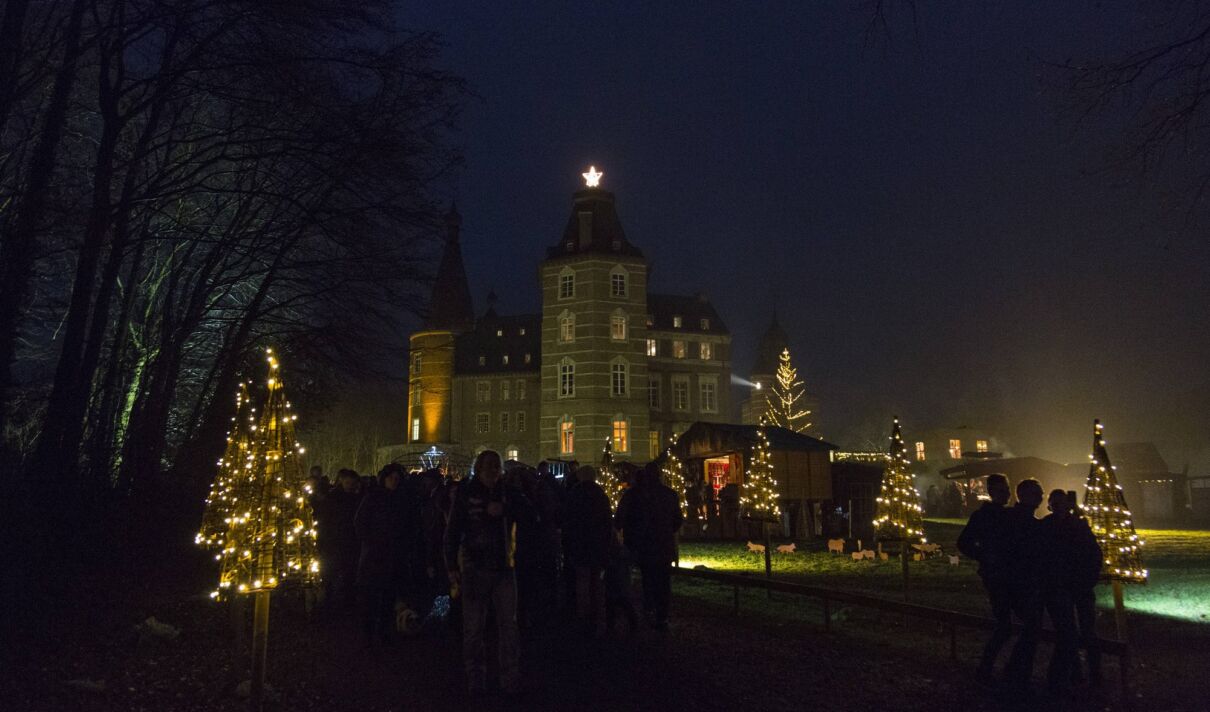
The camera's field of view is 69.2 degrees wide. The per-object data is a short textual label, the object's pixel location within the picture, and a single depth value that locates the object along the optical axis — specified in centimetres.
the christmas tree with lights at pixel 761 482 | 2195
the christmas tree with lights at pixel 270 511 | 716
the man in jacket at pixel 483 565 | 739
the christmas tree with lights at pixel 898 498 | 1553
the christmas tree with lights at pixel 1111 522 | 864
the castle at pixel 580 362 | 5916
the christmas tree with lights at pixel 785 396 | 6543
